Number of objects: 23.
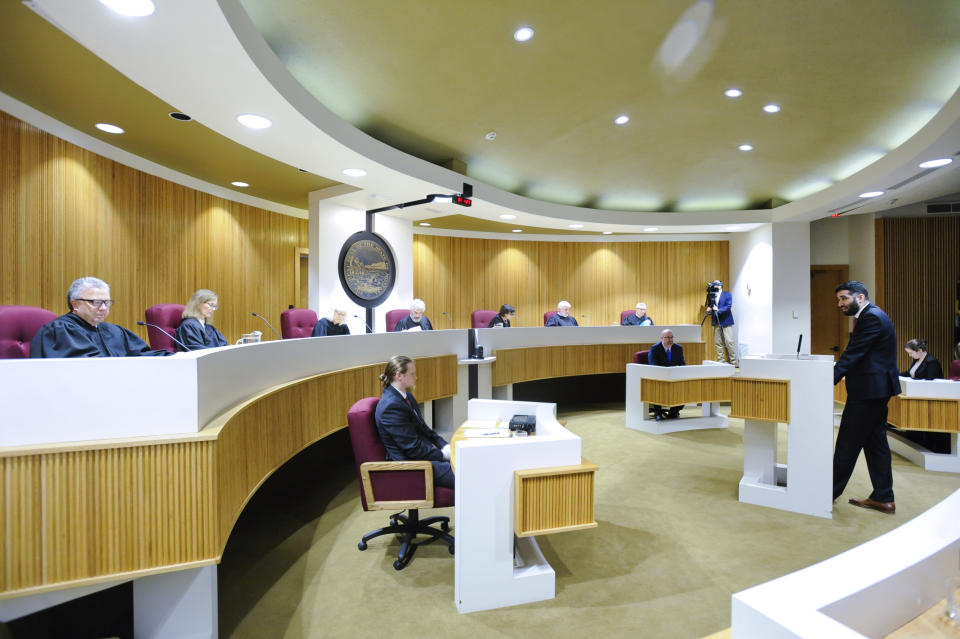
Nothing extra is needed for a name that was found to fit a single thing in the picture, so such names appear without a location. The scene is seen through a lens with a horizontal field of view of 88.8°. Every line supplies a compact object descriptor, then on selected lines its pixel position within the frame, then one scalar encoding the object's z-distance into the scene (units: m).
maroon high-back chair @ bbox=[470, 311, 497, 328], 7.66
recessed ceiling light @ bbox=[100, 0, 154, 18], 2.26
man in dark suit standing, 3.51
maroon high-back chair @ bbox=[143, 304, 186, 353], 3.74
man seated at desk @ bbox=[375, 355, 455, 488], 2.99
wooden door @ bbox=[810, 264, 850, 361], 9.02
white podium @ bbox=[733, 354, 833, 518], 3.57
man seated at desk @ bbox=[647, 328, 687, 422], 6.43
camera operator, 8.97
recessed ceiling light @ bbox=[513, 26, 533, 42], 3.55
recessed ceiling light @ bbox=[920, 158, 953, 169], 5.18
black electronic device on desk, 2.86
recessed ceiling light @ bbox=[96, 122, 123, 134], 4.02
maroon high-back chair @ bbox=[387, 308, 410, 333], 6.76
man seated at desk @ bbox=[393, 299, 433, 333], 6.13
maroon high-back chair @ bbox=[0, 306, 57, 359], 2.62
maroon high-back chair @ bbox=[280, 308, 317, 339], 5.16
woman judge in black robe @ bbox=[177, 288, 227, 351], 3.45
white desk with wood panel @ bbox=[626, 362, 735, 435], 6.03
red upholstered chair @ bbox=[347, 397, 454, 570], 2.88
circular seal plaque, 6.61
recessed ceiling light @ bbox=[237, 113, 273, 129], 3.66
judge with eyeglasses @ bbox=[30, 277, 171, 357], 2.38
